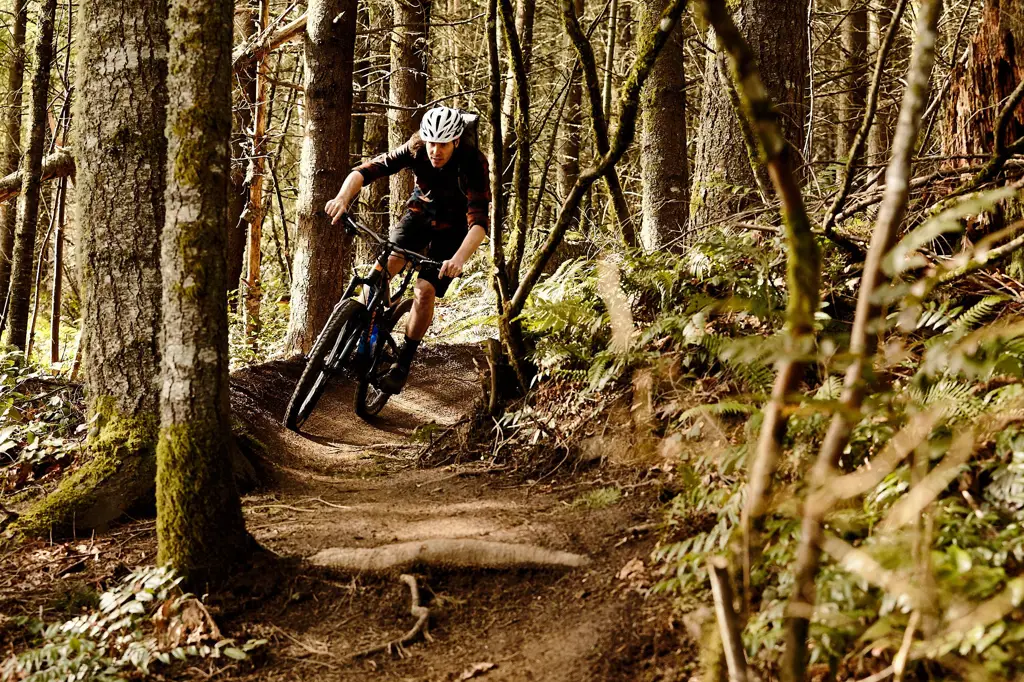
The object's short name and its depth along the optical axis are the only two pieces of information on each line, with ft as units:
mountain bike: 23.63
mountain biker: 21.80
